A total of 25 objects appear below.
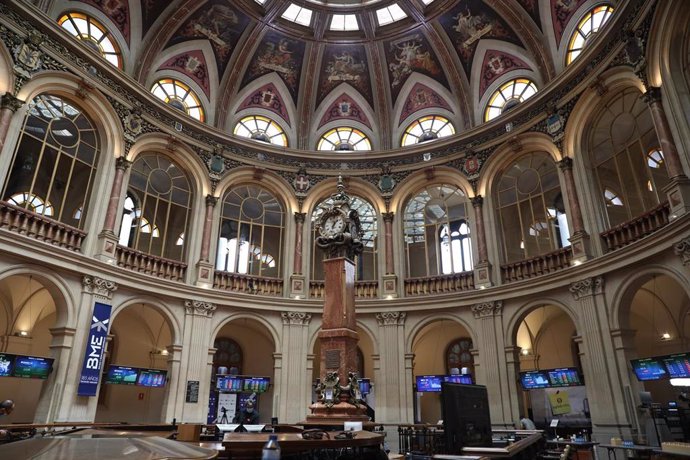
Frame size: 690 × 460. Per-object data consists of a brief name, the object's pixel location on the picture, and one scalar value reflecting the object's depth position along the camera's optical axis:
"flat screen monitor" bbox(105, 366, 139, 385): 15.09
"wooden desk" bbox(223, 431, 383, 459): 4.45
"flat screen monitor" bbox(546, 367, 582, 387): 14.74
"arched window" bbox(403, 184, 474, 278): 19.58
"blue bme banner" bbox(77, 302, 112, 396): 13.38
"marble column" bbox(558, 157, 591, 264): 14.73
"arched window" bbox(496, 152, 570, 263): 17.73
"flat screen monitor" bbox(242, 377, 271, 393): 17.75
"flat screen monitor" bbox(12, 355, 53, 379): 12.41
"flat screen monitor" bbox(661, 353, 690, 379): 11.48
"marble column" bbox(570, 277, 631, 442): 12.95
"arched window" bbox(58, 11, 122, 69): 15.68
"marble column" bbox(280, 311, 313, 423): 17.14
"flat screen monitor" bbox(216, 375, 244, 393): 17.38
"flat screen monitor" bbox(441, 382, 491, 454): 4.58
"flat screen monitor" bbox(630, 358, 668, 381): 12.02
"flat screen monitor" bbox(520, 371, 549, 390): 15.20
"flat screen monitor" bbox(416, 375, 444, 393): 17.99
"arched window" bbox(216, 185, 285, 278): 19.38
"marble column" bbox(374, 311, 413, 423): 17.11
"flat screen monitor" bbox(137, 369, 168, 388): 15.50
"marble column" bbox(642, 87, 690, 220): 11.34
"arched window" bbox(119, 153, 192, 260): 17.44
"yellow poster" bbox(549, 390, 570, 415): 14.70
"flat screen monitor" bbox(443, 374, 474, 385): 17.11
